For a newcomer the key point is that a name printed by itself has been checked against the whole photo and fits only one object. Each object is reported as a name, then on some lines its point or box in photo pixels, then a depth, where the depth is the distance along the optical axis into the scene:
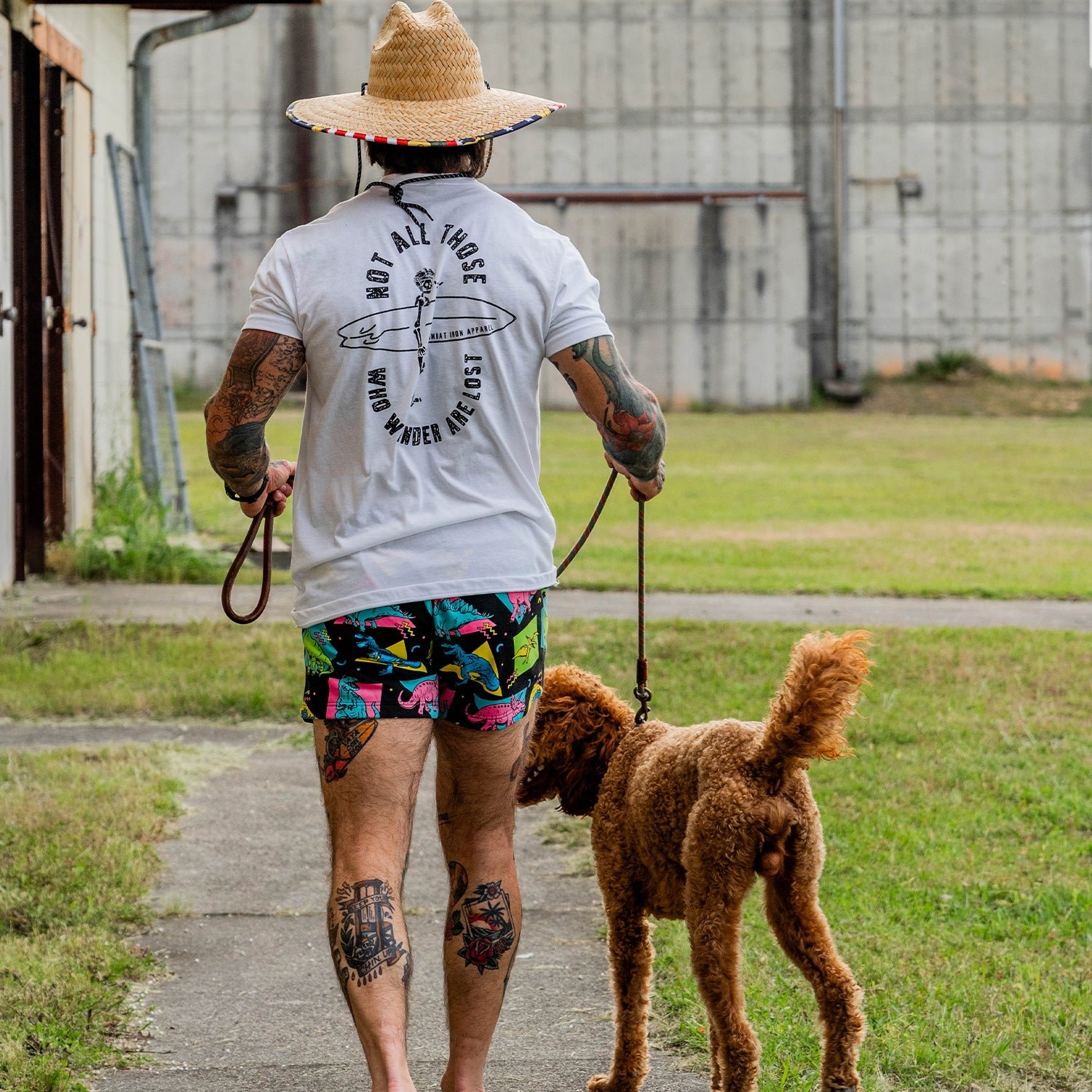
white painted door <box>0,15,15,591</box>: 18.28
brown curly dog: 5.93
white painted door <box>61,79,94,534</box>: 21.19
